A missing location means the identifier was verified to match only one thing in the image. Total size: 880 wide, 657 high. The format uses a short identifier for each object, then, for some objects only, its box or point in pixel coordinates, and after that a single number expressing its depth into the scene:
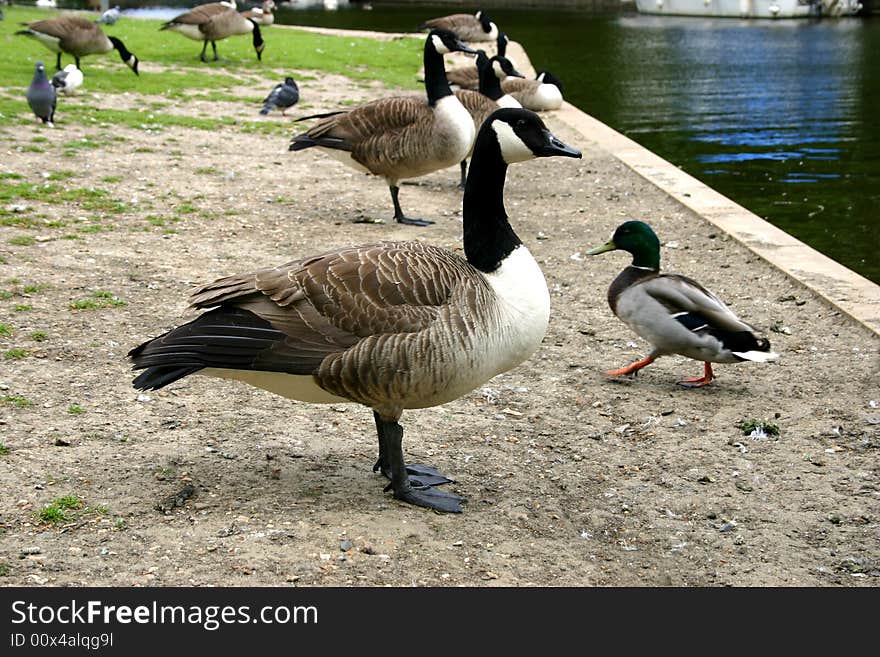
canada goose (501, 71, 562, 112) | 17.22
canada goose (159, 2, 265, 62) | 21.75
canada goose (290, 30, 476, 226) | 10.15
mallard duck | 6.33
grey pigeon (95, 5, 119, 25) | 27.31
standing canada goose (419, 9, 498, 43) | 25.39
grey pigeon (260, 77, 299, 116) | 15.91
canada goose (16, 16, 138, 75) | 18.16
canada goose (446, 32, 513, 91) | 18.13
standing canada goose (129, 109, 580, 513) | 4.54
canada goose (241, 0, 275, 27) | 28.92
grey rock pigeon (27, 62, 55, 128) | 12.96
